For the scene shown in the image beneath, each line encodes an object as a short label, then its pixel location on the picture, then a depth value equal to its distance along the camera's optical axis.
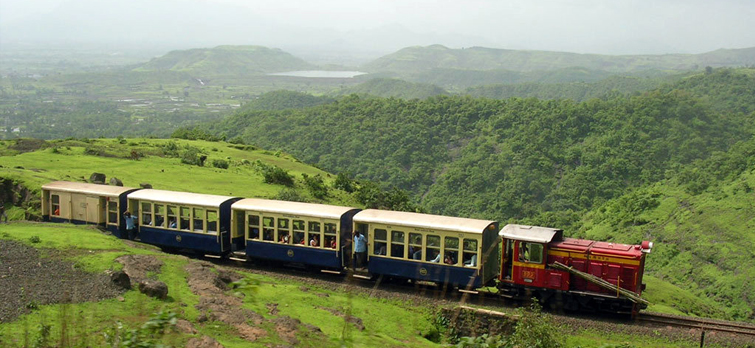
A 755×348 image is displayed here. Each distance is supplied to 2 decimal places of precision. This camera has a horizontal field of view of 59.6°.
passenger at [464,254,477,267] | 19.17
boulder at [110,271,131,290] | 15.47
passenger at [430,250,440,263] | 19.57
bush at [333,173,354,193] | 45.56
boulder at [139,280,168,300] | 14.65
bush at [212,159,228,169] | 47.28
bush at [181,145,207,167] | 46.28
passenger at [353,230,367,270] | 20.56
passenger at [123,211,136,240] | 23.95
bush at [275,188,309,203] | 34.97
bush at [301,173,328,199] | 41.03
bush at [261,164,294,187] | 42.50
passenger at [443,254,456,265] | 19.41
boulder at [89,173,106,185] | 30.93
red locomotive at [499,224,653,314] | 18.41
